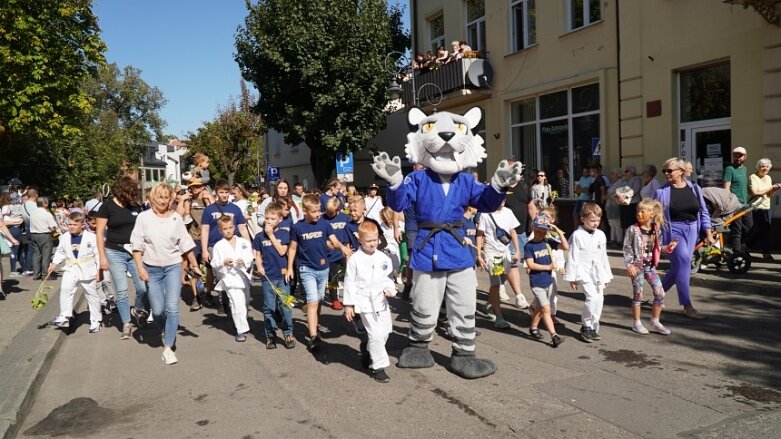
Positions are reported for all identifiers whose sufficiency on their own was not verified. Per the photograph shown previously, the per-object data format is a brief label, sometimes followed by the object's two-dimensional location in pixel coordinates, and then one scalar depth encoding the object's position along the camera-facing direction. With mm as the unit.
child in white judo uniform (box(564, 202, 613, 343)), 6199
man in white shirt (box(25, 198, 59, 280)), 12445
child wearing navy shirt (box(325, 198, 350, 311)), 6863
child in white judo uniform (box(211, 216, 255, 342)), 6844
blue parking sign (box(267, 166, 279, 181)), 32525
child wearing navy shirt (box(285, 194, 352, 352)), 6375
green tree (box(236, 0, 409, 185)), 20797
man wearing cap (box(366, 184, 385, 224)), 9836
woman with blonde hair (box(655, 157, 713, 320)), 6949
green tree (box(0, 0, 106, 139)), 18281
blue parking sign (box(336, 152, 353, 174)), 17797
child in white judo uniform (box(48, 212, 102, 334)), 7539
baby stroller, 9031
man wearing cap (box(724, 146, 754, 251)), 9531
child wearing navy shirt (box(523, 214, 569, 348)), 6250
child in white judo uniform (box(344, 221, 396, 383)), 5266
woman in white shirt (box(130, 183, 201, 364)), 6207
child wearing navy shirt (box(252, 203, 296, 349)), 6582
